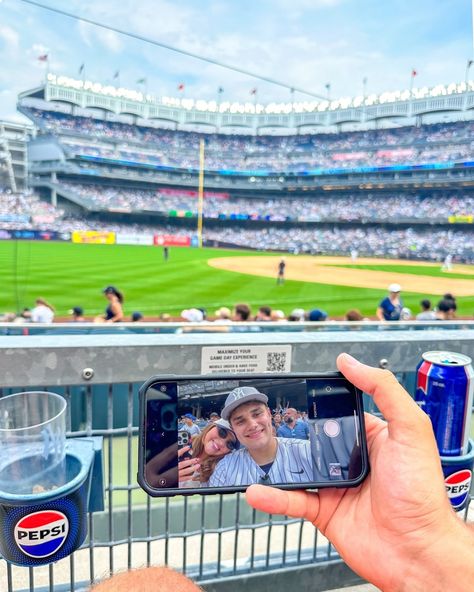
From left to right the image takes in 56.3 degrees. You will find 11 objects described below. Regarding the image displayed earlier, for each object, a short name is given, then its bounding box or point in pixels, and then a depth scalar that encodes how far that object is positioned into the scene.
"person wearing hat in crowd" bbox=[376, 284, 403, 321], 8.80
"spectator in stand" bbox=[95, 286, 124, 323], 8.81
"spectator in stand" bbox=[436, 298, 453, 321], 8.60
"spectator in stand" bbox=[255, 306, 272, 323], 8.48
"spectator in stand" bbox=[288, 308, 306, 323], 8.68
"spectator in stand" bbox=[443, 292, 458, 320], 8.86
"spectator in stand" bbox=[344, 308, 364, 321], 7.82
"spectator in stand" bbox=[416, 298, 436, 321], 8.96
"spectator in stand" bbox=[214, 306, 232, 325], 8.66
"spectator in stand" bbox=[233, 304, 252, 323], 7.95
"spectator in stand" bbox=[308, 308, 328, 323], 7.47
